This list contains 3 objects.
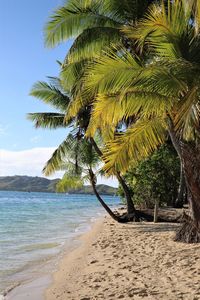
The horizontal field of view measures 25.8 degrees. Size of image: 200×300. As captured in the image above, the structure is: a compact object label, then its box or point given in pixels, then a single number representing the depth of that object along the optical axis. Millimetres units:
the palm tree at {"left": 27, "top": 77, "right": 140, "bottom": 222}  19078
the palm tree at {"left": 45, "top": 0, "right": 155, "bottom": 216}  12805
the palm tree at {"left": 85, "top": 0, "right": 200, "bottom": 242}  7516
